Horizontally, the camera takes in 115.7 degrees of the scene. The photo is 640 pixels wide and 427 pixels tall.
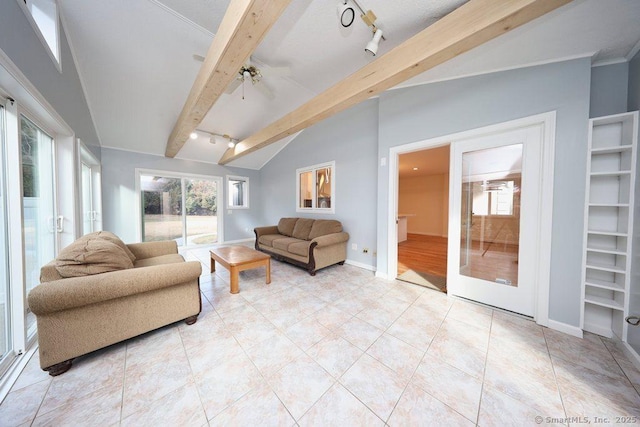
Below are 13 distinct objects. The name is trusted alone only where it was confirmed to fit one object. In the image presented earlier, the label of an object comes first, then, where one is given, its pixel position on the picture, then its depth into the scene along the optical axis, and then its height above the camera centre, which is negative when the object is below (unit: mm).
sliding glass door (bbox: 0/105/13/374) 1390 -486
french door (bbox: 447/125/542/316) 1976 -110
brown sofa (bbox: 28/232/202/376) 1280 -684
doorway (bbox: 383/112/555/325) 1834 -65
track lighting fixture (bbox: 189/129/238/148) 4086 +1516
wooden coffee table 2525 -691
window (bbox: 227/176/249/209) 5902 +481
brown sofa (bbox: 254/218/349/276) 3212 -623
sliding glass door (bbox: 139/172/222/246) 4668 -17
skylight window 1728 +1644
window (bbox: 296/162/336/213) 4141 +448
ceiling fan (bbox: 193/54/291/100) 2219 +1549
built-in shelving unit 1574 -115
